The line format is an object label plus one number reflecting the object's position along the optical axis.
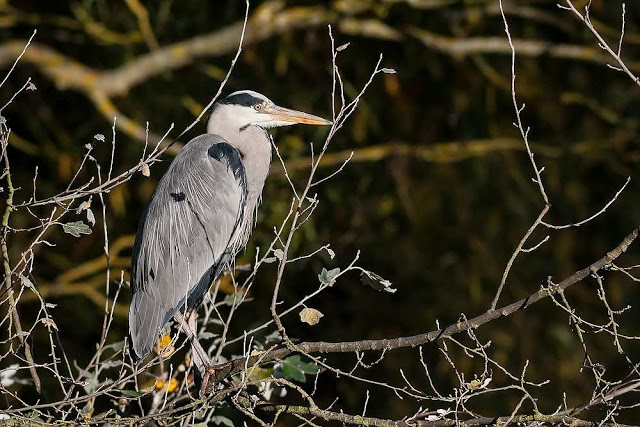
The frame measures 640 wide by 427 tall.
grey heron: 18.77
